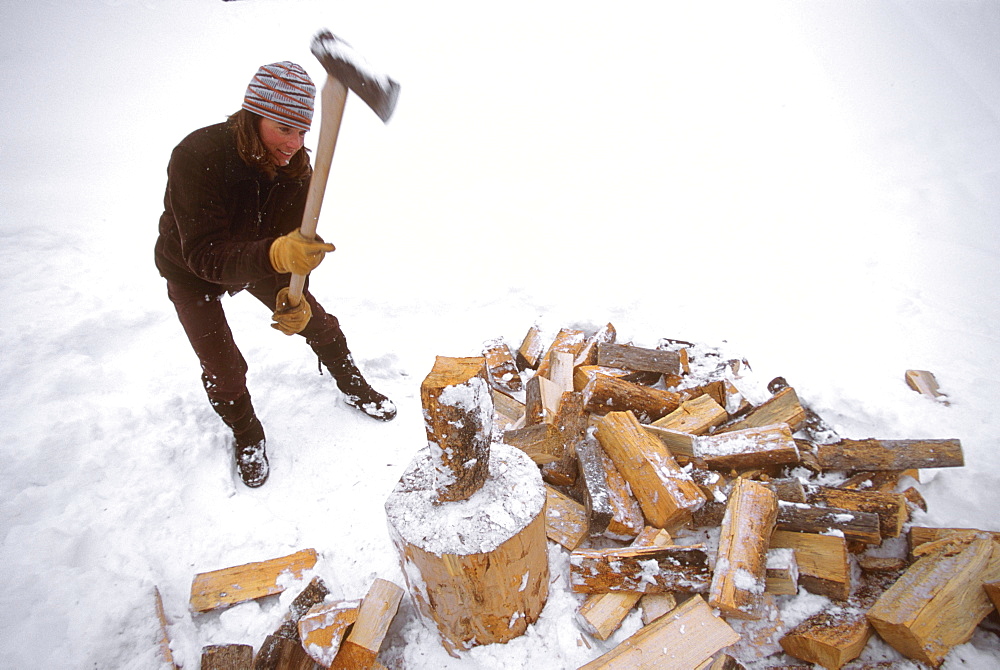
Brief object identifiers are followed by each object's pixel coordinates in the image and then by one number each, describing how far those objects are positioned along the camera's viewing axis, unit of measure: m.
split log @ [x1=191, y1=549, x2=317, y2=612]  1.98
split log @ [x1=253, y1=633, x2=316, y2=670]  1.68
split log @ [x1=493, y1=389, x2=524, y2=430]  2.85
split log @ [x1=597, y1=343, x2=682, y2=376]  2.95
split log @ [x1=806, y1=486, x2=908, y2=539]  1.93
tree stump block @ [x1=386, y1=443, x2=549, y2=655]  1.50
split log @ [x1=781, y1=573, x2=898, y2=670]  1.58
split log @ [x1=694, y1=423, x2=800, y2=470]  2.21
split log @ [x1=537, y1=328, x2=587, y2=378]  3.12
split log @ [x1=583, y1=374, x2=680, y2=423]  2.54
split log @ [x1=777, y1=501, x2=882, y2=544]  1.89
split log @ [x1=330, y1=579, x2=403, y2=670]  1.65
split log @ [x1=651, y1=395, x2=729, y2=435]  2.50
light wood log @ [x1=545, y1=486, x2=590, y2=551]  2.07
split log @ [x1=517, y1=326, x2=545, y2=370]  3.35
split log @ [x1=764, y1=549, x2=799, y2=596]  1.79
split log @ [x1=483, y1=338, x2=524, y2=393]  3.23
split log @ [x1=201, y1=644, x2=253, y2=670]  1.67
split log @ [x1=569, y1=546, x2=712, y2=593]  1.76
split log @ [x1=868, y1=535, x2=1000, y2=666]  1.58
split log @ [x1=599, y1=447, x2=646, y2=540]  2.01
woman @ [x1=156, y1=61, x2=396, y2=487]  1.86
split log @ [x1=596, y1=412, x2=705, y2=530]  2.01
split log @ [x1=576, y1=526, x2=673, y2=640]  1.74
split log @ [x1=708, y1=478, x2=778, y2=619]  1.66
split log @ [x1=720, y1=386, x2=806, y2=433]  2.54
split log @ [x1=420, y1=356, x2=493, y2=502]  1.41
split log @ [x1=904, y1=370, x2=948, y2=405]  2.91
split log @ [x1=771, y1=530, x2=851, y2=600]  1.79
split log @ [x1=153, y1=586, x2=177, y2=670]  1.74
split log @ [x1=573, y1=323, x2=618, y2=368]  3.10
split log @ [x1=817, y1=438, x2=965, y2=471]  2.16
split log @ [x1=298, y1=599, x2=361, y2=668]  1.64
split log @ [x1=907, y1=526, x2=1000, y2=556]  1.92
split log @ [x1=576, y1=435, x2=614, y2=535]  2.04
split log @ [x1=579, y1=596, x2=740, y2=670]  1.55
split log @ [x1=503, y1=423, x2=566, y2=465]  2.41
